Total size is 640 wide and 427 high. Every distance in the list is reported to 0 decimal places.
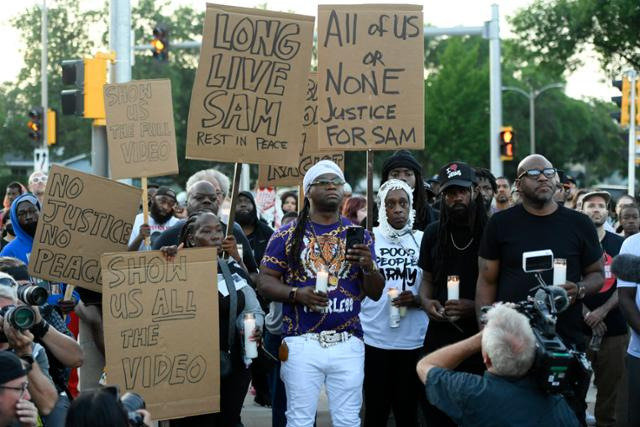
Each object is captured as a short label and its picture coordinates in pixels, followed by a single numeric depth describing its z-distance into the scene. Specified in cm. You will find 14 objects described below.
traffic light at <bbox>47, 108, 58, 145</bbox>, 2662
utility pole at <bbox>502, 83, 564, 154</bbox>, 6350
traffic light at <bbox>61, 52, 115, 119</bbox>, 1541
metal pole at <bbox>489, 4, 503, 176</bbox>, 2290
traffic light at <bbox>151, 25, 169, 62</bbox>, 2083
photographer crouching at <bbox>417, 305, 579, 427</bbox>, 455
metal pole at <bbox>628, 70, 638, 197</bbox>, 1866
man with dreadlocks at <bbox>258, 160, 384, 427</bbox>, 625
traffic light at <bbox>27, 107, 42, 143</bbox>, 2608
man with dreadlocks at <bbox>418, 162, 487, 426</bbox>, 675
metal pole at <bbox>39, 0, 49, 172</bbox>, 3797
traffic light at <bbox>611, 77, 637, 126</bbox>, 2048
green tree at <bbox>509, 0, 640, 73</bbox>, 2842
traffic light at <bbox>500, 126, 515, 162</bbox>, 2339
